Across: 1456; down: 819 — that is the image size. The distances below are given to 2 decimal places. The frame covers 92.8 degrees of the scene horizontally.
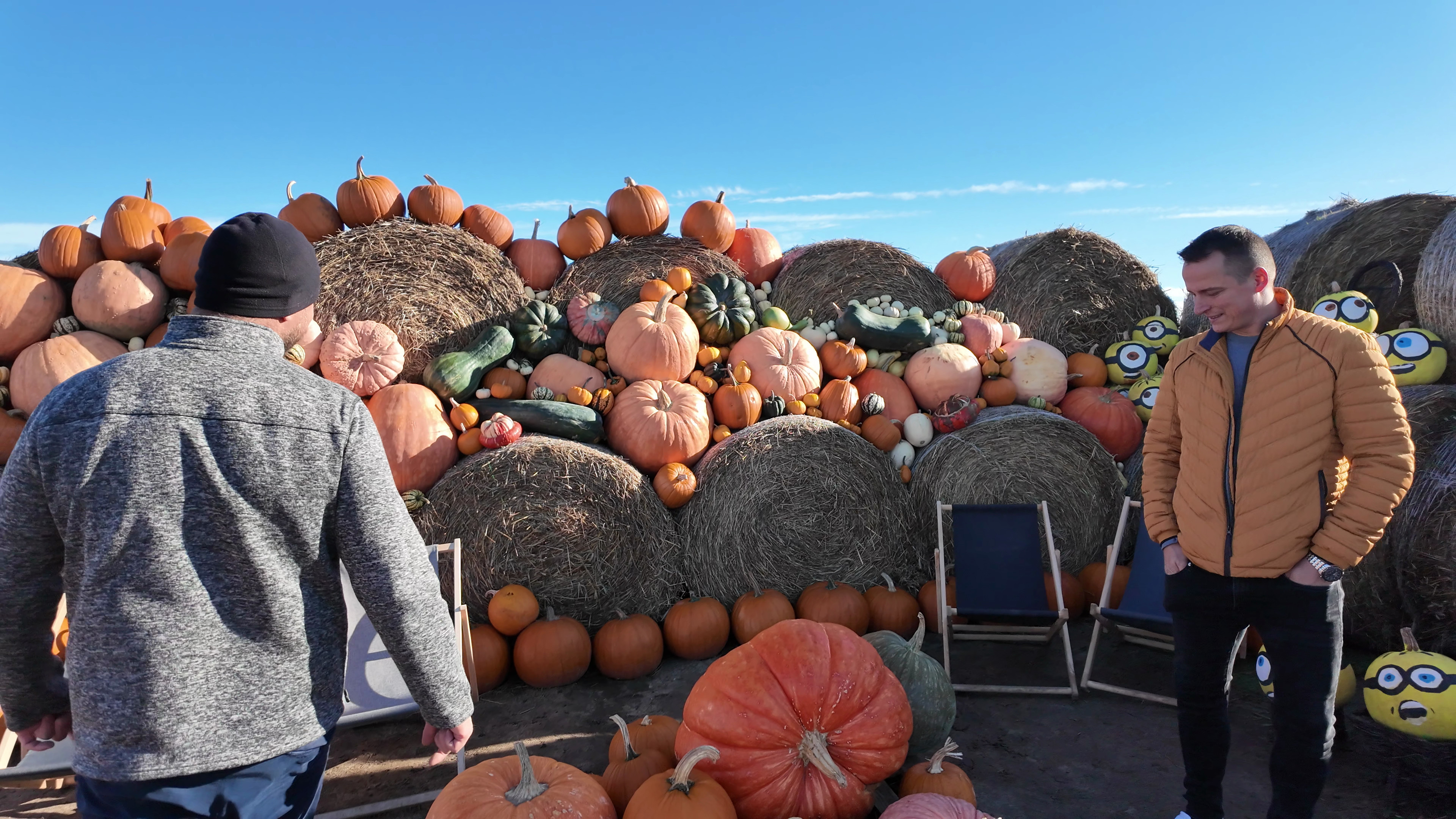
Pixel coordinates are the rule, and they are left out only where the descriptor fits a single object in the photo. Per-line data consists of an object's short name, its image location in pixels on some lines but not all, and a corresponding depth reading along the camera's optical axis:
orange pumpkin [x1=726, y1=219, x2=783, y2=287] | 6.27
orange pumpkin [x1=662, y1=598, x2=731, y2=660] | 4.20
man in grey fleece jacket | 1.23
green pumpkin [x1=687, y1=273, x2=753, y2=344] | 5.36
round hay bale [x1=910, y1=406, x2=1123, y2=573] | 4.79
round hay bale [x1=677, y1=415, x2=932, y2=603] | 4.46
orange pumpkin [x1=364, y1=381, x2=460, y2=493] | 4.13
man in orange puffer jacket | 2.00
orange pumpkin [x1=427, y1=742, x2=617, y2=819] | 1.75
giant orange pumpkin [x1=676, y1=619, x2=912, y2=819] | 1.84
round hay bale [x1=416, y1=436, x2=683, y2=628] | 4.08
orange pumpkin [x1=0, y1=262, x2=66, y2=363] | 4.15
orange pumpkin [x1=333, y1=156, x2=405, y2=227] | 4.99
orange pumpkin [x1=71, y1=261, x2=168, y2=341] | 4.27
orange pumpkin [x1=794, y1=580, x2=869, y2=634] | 4.30
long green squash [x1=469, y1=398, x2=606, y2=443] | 4.51
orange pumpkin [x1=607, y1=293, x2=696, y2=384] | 4.88
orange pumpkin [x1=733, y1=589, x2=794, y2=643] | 4.24
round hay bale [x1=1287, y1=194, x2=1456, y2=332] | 4.90
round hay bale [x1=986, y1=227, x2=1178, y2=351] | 6.36
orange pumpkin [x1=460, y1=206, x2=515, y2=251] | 5.44
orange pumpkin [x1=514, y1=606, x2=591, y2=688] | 3.88
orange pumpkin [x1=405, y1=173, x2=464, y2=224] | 5.20
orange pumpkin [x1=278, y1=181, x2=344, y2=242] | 4.89
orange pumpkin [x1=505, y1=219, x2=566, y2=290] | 5.54
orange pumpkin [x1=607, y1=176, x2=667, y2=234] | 5.70
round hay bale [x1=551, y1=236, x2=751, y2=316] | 5.50
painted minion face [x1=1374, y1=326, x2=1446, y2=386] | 4.23
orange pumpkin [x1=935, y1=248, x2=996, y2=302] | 6.42
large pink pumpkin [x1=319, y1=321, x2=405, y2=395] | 4.39
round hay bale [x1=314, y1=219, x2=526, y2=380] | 4.75
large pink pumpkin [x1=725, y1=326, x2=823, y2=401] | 5.11
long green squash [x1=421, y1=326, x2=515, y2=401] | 4.55
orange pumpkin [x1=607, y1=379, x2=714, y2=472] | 4.54
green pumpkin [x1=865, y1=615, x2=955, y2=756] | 2.40
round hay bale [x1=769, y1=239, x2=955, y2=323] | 6.05
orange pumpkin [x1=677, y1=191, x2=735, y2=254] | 5.95
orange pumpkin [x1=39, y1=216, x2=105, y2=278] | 4.38
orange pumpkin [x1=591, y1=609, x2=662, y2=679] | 4.02
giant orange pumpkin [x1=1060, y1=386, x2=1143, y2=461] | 5.36
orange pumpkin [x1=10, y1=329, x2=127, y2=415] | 4.07
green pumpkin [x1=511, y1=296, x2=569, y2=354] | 5.04
